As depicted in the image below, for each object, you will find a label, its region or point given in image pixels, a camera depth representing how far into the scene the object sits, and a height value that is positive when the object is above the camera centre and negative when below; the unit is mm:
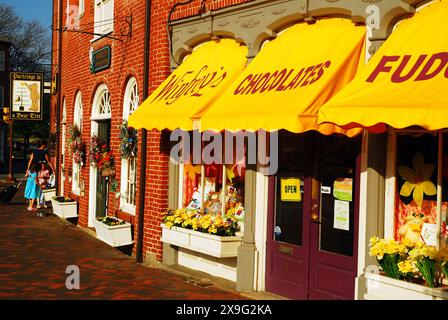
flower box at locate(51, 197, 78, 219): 14773 -1355
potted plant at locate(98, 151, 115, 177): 12228 -218
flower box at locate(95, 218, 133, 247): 10656 -1419
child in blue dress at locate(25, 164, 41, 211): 17156 -940
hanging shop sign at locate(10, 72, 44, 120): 19078 +1874
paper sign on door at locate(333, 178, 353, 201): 6817 -344
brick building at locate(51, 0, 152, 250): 11375 +1399
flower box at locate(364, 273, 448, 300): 5320 -1187
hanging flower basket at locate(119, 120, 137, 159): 11164 +251
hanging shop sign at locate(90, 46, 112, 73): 12424 +2022
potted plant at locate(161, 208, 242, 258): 8188 -1083
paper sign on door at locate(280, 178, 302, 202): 7512 -404
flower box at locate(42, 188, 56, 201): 17906 -1205
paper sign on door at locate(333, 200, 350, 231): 6824 -642
